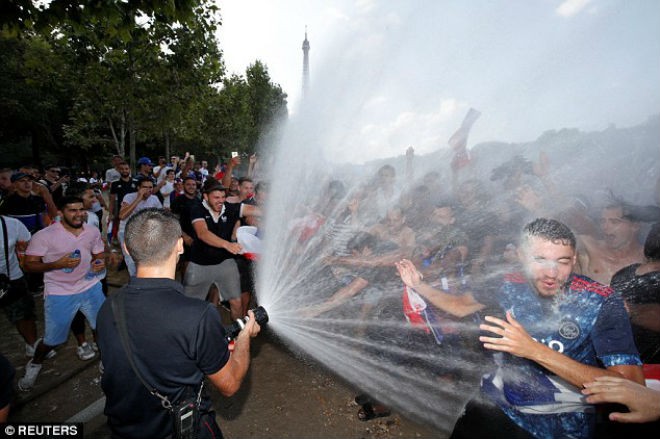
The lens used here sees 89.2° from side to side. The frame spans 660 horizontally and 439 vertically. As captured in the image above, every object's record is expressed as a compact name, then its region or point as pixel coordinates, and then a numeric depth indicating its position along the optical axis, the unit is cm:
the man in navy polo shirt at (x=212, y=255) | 507
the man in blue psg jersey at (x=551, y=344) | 195
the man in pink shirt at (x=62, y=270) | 396
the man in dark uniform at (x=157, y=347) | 190
